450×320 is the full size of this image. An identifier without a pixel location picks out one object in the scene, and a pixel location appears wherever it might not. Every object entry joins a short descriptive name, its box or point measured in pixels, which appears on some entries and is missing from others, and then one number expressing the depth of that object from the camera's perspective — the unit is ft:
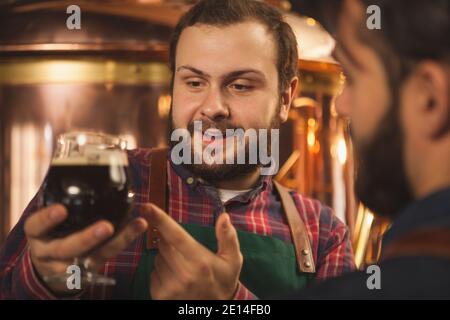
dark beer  3.64
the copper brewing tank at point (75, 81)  6.32
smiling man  4.34
